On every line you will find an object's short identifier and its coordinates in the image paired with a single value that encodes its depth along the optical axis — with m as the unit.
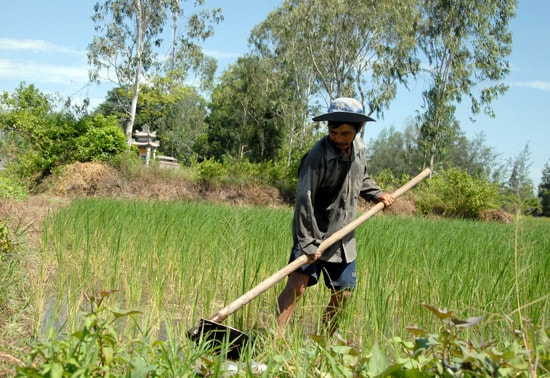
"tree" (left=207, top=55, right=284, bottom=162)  30.42
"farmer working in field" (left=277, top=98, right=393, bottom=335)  2.69
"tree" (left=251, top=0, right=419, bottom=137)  20.14
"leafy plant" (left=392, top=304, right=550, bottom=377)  1.28
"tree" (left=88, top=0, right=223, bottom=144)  19.03
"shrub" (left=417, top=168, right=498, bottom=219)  16.97
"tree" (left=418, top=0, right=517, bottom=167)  22.08
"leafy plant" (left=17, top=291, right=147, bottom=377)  1.38
